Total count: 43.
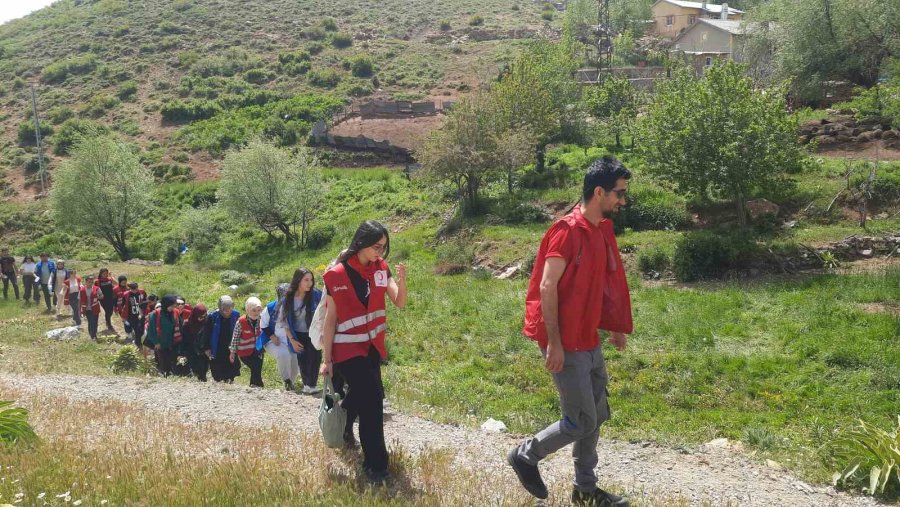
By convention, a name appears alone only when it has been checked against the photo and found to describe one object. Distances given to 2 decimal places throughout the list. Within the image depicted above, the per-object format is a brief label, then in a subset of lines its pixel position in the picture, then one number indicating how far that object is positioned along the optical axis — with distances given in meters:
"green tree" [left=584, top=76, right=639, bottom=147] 34.74
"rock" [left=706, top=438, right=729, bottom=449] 7.88
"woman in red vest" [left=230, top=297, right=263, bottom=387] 10.22
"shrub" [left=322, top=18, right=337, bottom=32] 80.06
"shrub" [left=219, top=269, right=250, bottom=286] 27.48
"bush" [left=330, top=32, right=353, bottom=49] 76.19
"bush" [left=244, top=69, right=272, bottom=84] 67.46
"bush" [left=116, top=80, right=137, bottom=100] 64.88
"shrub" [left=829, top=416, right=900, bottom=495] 5.72
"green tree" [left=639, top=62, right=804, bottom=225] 18.03
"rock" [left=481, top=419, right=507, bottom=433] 7.98
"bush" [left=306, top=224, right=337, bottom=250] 32.02
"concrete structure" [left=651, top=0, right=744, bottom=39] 71.94
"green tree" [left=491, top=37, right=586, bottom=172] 29.53
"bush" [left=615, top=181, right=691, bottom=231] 21.53
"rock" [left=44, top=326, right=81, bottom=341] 17.09
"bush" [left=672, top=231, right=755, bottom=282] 17.08
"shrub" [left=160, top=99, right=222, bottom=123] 59.88
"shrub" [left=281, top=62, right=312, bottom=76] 68.19
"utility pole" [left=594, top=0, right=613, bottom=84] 47.00
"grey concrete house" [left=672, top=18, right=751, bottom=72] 54.78
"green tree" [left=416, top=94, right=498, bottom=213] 26.68
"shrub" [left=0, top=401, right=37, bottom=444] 6.00
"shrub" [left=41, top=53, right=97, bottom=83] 70.38
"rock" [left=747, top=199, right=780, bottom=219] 20.34
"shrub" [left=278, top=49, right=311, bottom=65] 70.56
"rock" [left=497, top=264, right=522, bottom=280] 20.02
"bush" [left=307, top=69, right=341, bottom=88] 65.09
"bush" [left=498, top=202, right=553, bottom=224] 24.84
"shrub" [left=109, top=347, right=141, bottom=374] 12.38
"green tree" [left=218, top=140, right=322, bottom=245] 32.84
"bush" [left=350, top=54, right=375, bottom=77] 67.19
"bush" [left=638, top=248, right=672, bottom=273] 17.86
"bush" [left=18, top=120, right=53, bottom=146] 58.12
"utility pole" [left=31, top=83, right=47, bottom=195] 50.59
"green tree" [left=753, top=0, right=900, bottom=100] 31.89
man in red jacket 4.61
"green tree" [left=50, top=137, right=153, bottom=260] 35.59
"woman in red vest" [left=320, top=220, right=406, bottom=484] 5.25
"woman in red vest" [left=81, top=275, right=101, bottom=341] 16.78
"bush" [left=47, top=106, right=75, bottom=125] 60.34
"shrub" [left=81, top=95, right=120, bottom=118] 61.47
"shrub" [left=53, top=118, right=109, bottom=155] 54.94
